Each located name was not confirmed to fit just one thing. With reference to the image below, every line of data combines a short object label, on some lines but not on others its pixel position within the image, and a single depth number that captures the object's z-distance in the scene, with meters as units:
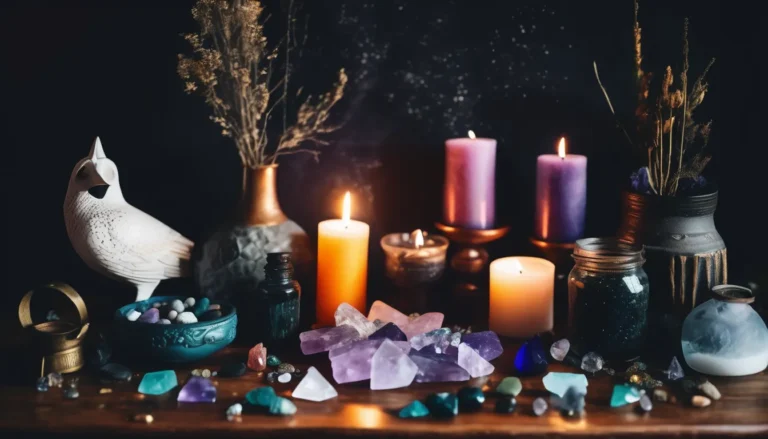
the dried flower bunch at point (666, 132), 1.28
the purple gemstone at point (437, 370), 1.17
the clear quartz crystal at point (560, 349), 1.25
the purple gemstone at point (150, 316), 1.22
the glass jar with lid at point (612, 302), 1.23
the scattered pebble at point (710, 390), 1.10
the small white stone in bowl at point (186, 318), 1.23
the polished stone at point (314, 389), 1.10
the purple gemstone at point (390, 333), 1.25
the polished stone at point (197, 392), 1.10
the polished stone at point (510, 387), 1.11
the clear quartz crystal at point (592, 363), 1.20
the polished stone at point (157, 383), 1.12
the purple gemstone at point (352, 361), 1.16
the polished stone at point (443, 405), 1.05
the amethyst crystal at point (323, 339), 1.27
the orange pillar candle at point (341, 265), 1.39
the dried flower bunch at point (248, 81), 1.31
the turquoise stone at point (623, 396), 1.08
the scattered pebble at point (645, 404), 1.07
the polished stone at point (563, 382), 1.12
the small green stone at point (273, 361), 1.23
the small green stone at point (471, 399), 1.07
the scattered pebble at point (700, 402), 1.08
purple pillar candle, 1.41
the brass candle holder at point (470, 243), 1.44
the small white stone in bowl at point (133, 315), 1.22
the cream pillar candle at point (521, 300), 1.35
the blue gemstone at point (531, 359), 1.18
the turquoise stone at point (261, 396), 1.07
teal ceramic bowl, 1.18
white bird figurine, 1.33
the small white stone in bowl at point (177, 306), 1.28
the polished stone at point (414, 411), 1.04
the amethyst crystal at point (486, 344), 1.25
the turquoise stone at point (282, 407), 1.05
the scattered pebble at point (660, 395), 1.10
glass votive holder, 1.41
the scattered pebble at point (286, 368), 1.20
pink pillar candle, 1.44
